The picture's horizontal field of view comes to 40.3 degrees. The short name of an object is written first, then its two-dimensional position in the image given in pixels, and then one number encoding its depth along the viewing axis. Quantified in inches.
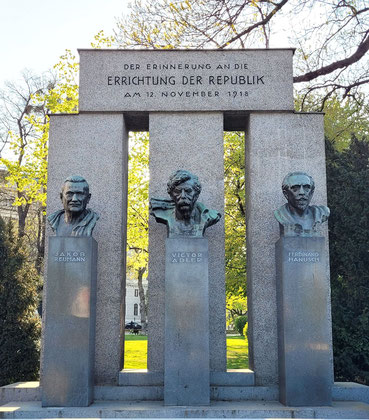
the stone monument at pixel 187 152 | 339.0
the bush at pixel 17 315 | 398.9
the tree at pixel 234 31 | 581.3
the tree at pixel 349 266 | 395.6
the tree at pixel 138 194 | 800.9
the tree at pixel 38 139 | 730.8
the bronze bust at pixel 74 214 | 307.1
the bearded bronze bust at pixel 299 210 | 311.6
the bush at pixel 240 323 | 1296.8
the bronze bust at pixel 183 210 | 303.6
